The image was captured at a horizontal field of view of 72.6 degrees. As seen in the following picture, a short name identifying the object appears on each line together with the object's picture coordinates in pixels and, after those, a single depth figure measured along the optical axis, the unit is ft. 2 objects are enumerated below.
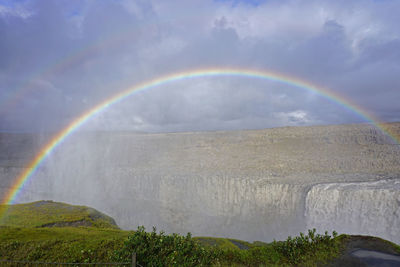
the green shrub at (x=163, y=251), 41.27
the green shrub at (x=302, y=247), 44.55
